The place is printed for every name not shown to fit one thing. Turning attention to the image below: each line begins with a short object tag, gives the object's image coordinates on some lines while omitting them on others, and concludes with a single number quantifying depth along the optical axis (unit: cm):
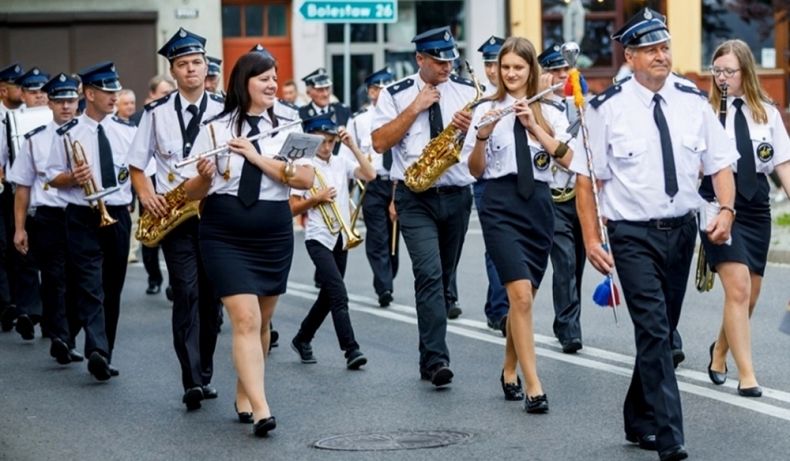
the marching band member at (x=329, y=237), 1218
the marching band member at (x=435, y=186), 1102
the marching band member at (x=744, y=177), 1025
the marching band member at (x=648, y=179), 846
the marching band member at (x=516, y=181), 1011
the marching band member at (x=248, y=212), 941
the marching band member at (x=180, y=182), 1055
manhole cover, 912
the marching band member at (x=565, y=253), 1234
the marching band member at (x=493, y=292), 1351
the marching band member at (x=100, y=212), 1195
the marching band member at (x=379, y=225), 1583
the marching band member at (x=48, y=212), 1273
